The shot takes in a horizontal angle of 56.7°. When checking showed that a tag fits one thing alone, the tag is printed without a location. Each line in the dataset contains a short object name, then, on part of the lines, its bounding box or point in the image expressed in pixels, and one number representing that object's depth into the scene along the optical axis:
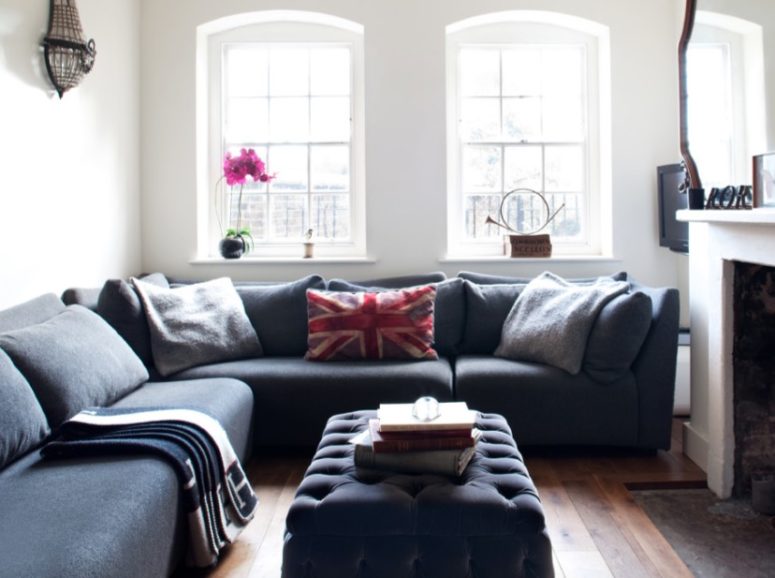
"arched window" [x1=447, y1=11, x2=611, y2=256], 4.64
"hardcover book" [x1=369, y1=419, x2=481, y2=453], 2.08
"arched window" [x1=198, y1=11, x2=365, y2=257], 4.64
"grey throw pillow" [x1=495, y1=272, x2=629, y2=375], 3.40
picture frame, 2.59
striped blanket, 2.17
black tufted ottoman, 1.86
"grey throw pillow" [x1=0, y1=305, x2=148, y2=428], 2.39
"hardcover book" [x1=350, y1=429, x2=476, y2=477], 2.06
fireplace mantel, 2.72
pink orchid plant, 4.38
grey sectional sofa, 1.91
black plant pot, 4.46
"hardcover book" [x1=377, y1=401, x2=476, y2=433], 2.08
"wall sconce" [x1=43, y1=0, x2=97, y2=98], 3.36
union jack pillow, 3.64
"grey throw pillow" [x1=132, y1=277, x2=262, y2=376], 3.45
